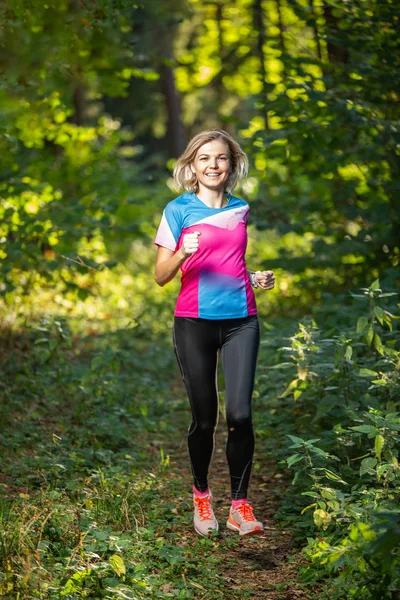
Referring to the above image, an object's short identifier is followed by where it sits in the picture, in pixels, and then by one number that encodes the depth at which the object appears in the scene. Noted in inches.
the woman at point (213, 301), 315.9
